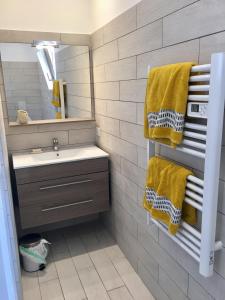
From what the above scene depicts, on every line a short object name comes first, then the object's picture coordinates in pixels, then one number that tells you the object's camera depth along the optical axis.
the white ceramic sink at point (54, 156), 2.13
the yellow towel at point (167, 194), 1.23
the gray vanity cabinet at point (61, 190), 2.11
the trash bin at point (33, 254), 2.15
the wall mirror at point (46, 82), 2.30
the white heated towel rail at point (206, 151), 0.93
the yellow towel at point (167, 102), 1.12
